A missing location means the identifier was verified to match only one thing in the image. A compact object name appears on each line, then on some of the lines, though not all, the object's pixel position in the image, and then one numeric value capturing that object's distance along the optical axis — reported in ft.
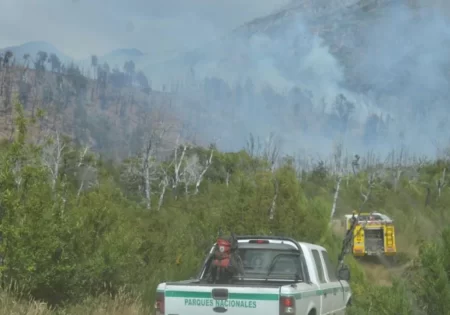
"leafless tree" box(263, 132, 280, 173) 217.44
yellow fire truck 123.54
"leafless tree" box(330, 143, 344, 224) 170.03
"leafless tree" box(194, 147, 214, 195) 184.12
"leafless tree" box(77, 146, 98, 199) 185.88
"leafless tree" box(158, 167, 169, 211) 165.46
